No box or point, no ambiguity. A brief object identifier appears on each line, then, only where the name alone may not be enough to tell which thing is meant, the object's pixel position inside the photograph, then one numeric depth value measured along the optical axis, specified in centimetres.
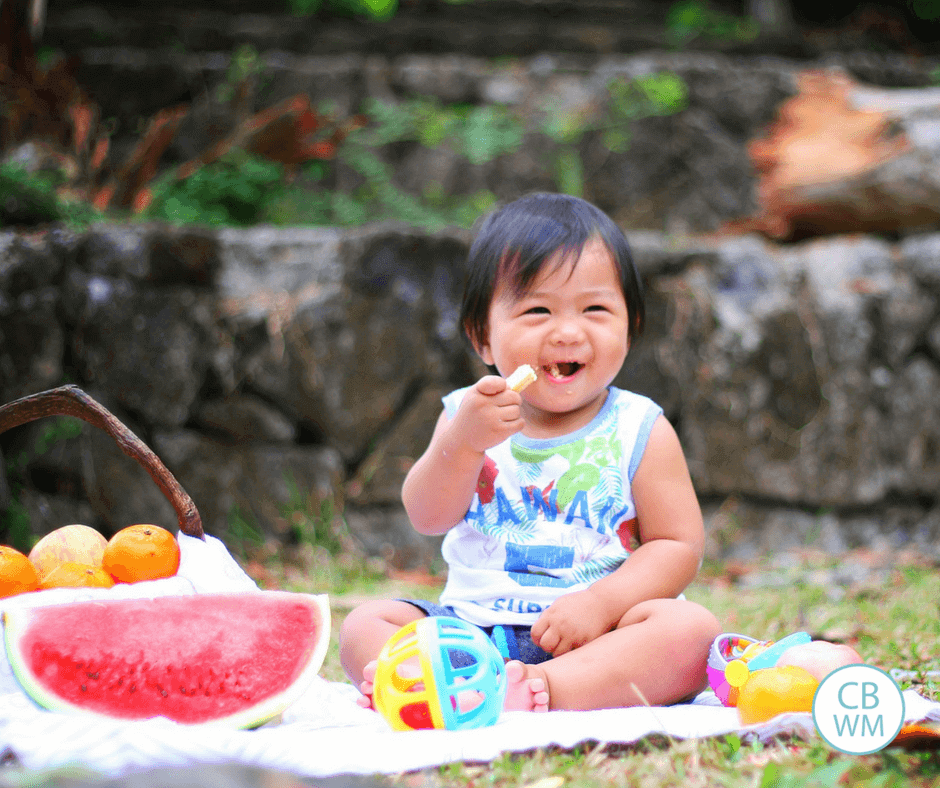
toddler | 176
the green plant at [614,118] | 507
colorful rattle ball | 137
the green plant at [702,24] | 624
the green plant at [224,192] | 440
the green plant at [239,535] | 371
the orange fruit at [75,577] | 175
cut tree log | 440
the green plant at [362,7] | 642
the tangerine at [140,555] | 177
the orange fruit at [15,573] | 172
